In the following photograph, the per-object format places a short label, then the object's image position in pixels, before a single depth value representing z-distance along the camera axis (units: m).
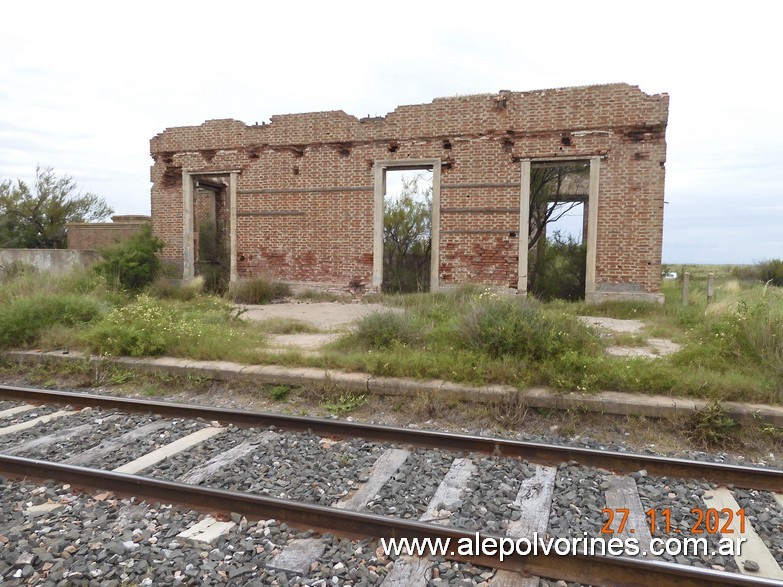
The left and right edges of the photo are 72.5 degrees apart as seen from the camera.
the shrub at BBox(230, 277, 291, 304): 13.85
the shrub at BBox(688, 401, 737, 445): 4.83
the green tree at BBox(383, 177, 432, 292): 17.75
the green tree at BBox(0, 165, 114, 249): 24.33
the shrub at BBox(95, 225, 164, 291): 13.95
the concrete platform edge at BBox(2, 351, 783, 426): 5.01
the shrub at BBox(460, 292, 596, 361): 6.19
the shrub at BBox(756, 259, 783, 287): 21.04
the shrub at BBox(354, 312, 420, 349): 7.26
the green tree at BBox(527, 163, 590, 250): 16.69
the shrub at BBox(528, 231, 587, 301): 14.62
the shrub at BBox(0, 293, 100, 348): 7.97
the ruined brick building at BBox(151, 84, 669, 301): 12.09
